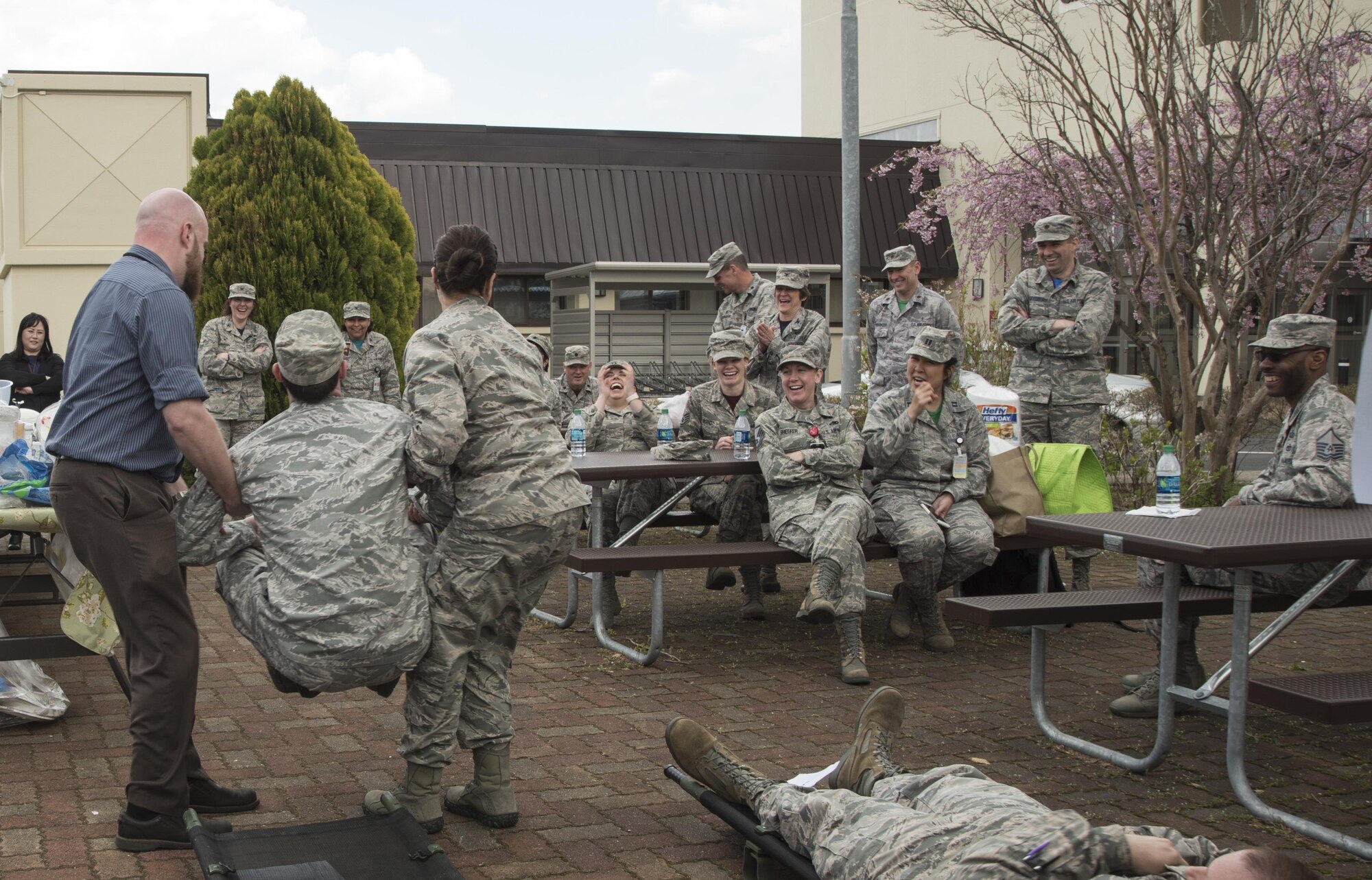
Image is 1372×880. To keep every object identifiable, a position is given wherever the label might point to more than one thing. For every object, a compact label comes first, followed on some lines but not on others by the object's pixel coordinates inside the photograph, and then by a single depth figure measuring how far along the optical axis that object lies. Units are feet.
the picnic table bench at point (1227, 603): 13.24
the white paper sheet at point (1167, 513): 16.10
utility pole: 38.99
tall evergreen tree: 39.99
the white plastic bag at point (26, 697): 16.66
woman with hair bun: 13.07
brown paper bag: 22.49
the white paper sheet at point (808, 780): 13.01
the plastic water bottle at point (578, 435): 25.57
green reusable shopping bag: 23.31
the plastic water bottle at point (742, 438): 23.29
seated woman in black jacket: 35.73
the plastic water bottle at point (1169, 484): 16.67
